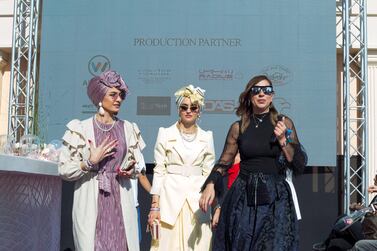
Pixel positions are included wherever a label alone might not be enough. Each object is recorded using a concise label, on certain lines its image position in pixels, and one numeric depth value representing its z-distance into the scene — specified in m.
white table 3.22
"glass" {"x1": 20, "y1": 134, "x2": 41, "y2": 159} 3.94
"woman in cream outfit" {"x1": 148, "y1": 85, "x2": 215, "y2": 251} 3.90
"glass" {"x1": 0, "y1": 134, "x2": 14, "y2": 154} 3.56
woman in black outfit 3.16
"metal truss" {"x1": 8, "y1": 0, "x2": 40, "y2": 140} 8.66
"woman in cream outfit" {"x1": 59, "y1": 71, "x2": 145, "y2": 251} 3.30
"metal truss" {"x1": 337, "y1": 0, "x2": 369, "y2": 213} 8.33
